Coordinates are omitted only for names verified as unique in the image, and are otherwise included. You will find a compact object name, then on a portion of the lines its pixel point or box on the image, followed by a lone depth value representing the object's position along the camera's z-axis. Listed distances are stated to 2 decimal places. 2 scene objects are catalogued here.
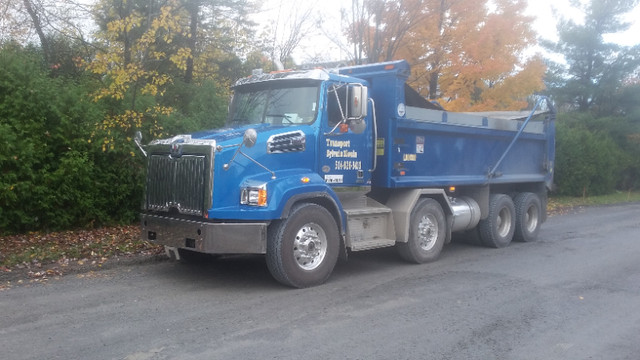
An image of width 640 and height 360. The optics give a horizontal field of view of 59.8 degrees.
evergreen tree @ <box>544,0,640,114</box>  30.02
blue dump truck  6.61
